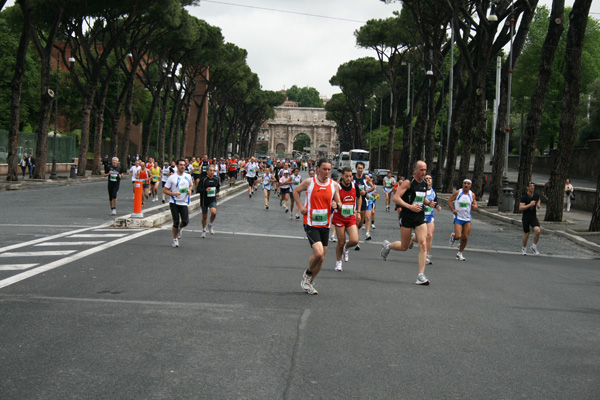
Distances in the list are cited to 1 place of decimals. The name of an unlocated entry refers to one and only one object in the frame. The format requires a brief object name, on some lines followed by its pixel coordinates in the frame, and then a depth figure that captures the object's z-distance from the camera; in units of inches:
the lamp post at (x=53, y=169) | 1532.5
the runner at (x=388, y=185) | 1142.7
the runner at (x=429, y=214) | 481.1
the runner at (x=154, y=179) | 1078.4
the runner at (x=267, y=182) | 1078.2
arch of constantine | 7135.8
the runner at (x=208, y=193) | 645.9
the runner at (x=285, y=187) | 947.1
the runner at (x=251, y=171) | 1333.7
